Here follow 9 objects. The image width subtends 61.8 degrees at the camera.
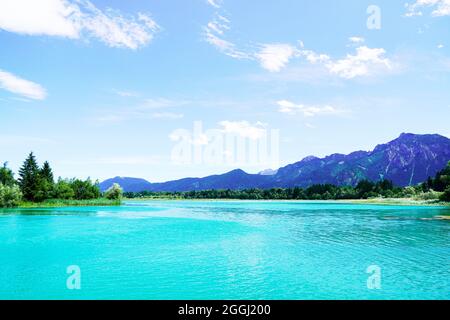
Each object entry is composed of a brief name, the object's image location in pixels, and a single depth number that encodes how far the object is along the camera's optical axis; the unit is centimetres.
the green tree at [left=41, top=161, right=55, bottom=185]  15994
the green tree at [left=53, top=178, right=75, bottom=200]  15999
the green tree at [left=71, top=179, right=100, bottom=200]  18125
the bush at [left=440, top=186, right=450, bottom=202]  15982
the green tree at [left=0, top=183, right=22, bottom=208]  12762
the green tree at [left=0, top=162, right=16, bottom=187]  18300
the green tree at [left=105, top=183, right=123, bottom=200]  19462
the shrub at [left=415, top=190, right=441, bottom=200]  18200
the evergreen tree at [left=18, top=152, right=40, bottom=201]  14062
